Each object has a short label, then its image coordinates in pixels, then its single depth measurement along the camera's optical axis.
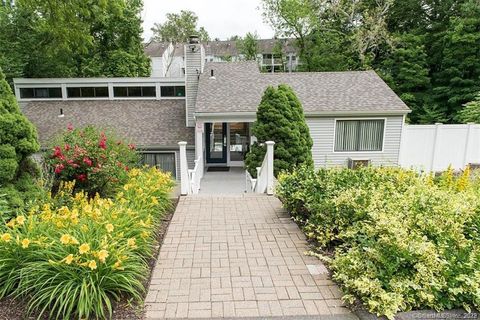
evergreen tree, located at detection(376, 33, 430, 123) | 19.30
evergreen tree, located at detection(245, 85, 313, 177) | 9.12
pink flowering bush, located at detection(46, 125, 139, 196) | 6.30
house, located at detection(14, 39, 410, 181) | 12.25
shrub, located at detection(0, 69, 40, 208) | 4.63
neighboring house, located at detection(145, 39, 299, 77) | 35.50
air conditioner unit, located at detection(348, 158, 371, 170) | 12.55
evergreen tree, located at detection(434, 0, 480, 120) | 17.34
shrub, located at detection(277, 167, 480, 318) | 3.08
